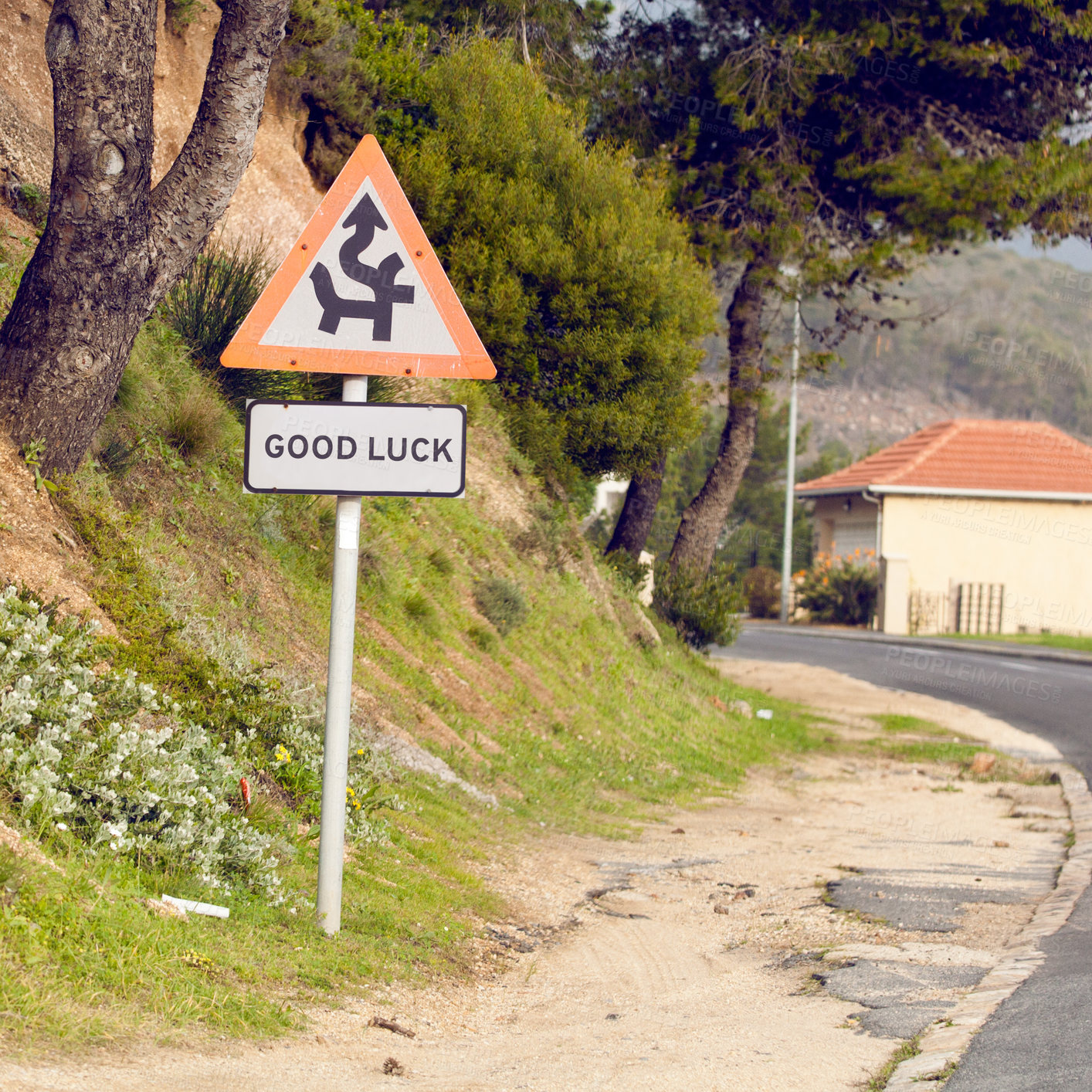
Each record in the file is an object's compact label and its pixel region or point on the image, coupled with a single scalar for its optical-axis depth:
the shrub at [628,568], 33.16
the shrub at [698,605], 35.37
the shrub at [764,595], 90.06
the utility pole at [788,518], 81.44
